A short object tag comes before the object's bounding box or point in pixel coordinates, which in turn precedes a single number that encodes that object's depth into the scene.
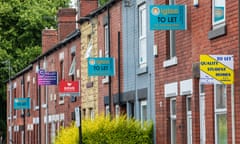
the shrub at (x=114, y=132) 25.97
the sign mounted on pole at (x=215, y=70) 15.84
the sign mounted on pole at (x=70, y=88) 36.58
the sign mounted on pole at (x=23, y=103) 51.78
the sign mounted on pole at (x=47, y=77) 42.22
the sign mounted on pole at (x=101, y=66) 29.69
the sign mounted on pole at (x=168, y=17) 21.17
